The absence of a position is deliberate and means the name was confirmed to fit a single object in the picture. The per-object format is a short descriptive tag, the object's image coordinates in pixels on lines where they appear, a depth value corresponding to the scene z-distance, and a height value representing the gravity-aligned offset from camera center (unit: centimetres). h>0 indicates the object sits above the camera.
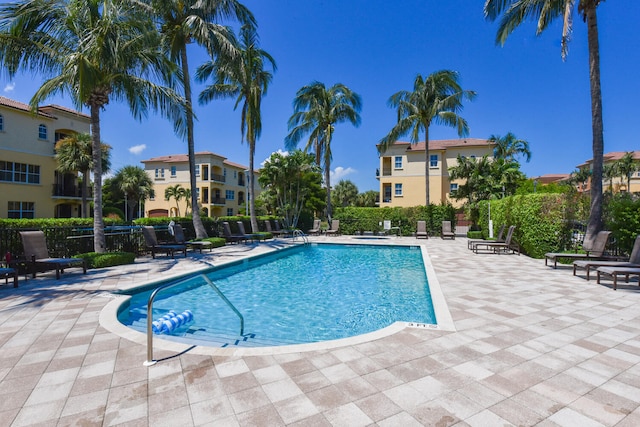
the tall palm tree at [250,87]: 1883 +807
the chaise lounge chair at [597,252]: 862 -107
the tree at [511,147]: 2898 +627
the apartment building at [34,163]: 2288 +428
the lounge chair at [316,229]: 2344 -93
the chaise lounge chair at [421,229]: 2117 -91
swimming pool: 545 -193
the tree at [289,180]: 2305 +278
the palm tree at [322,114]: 2491 +816
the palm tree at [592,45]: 993 +544
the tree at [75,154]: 2464 +505
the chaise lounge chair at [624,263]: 722 -116
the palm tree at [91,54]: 920 +517
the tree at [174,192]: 4158 +339
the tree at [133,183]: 3447 +388
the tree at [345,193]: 4740 +351
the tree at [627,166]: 4184 +636
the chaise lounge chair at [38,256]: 783 -93
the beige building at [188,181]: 4197 +493
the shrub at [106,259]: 956 -126
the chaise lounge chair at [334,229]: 2317 -93
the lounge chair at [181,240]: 1337 -97
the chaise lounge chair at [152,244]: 1182 -98
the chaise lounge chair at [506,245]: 1298 -129
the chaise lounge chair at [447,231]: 2052 -103
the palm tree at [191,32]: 1406 +842
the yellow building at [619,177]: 4375 +591
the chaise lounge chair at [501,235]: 1399 -95
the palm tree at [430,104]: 2250 +807
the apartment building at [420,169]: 3447 +518
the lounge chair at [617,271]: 656 -120
